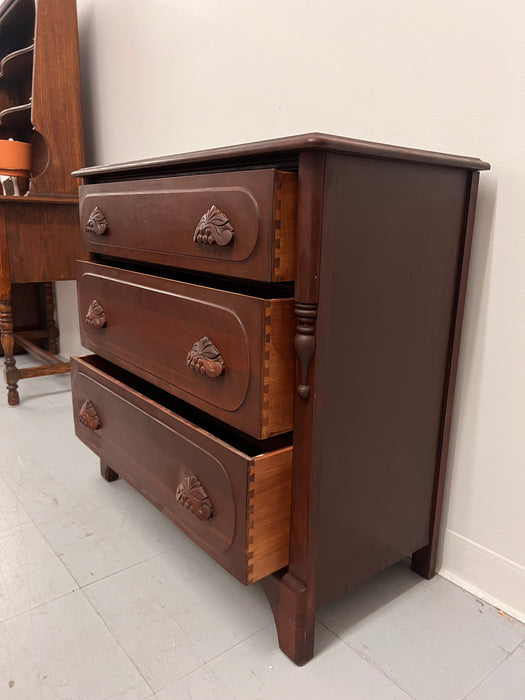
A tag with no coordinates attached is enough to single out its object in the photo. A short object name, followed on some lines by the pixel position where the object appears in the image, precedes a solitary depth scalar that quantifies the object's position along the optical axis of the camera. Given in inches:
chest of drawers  29.5
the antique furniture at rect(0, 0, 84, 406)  75.8
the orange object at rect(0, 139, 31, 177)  84.1
